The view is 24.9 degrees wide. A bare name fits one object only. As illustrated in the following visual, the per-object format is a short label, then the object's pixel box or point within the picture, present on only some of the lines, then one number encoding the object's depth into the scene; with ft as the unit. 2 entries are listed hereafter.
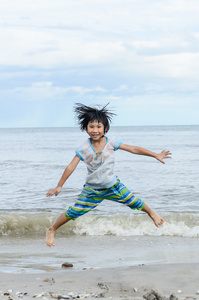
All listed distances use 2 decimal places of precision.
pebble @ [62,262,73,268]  20.93
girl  17.87
